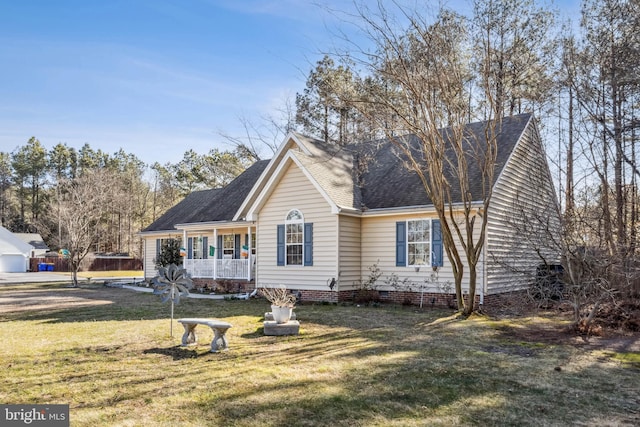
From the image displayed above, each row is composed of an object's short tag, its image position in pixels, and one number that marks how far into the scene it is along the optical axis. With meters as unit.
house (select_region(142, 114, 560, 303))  15.20
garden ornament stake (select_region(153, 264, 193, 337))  9.88
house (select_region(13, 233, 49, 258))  48.94
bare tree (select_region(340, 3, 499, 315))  11.52
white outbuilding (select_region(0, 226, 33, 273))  45.25
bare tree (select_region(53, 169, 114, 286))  24.84
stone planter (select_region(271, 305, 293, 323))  10.23
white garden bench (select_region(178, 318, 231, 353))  8.20
